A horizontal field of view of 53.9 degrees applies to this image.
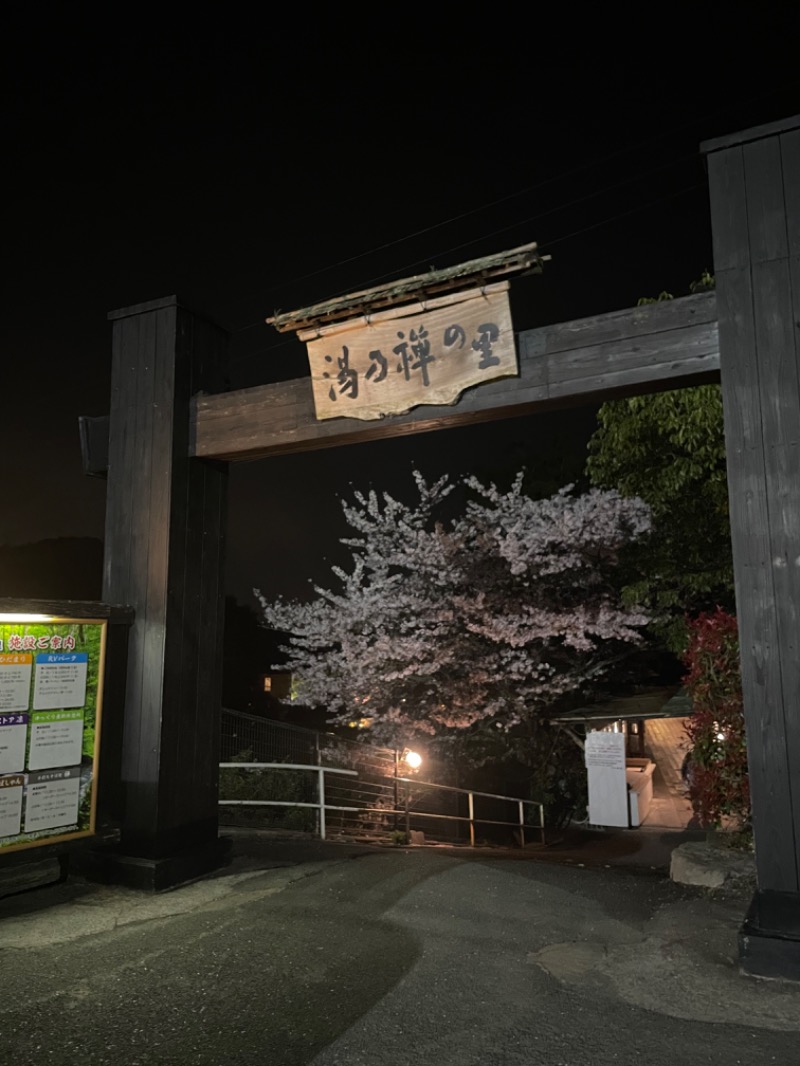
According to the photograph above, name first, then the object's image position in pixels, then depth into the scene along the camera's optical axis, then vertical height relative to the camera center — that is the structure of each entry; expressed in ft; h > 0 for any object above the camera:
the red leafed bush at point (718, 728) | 21.17 -2.32
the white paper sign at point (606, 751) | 40.06 -5.37
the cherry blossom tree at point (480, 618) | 44.19 +1.65
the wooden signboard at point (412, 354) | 17.88 +6.88
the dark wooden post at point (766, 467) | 13.85 +3.26
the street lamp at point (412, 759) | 48.91 -6.96
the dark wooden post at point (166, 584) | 19.51 +1.69
